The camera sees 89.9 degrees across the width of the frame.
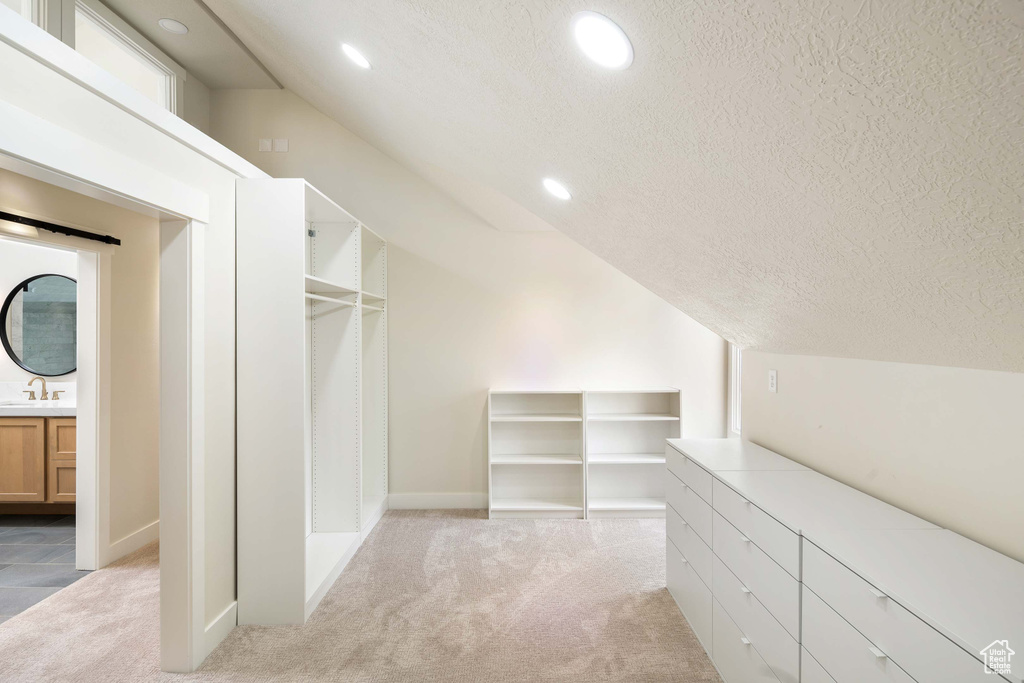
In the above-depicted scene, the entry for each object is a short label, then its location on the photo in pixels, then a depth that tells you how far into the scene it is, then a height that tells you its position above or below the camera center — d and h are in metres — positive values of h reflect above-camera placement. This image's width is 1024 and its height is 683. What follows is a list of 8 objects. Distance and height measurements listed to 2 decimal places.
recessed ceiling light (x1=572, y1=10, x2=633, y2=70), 1.05 +0.65
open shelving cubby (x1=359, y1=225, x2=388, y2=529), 3.80 -0.24
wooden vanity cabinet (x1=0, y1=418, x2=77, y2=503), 3.63 -0.85
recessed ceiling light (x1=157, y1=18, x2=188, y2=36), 2.86 +1.79
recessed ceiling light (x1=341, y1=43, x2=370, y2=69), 2.13 +1.22
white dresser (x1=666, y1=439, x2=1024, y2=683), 1.01 -0.58
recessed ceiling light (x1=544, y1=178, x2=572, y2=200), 2.10 +0.65
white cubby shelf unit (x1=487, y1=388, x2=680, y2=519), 3.98 -0.80
